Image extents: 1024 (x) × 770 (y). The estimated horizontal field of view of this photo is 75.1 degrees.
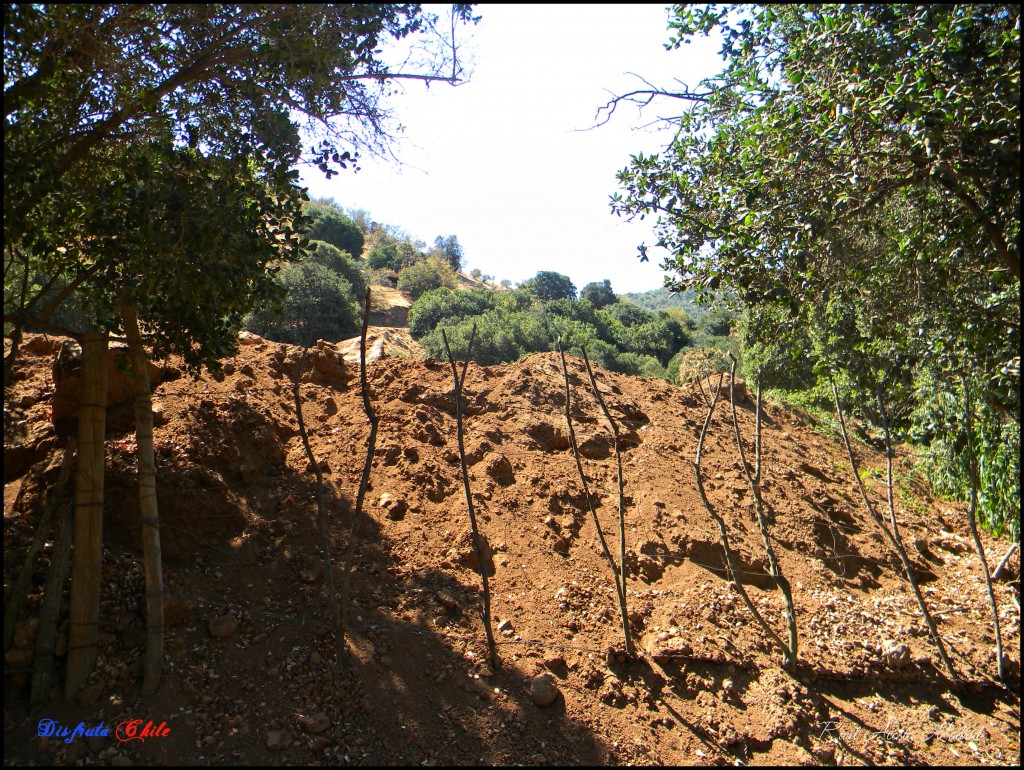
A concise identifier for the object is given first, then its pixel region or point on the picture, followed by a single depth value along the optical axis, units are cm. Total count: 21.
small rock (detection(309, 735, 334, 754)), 339
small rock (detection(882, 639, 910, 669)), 437
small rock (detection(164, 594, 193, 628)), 388
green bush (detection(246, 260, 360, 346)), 1609
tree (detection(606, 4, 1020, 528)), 352
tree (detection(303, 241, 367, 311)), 2211
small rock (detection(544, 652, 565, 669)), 419
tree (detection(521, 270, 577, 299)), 3147
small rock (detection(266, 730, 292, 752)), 336
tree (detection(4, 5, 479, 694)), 365
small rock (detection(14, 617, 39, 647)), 349
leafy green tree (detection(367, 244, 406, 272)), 2903
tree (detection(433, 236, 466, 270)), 3472
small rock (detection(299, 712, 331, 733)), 347
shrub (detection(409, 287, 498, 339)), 2000
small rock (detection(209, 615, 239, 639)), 389
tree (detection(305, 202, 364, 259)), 2884
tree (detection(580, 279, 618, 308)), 3328
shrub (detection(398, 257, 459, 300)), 2586
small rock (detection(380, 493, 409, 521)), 539
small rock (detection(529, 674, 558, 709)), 389
